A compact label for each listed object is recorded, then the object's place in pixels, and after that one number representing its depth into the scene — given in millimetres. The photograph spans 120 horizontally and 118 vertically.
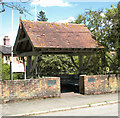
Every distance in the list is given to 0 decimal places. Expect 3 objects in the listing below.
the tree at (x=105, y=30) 14786
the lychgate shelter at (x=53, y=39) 12891
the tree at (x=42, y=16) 55581
